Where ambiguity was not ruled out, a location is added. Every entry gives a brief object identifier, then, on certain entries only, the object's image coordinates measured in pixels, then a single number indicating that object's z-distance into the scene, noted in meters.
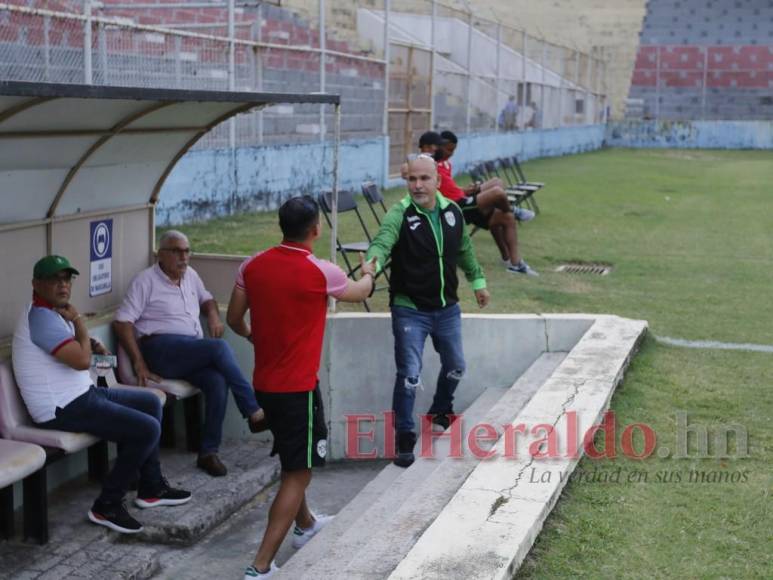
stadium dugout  5.83
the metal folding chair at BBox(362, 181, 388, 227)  10.61
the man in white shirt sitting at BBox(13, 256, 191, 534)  5.65
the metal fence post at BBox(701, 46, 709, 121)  45.47
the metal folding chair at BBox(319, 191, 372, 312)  9.10
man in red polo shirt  4.83
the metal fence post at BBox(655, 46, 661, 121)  44.84
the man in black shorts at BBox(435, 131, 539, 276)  11.42
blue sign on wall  7.44
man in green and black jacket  6.46
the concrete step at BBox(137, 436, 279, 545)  6.18
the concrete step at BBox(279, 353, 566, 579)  4.54
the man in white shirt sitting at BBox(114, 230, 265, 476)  7.05
